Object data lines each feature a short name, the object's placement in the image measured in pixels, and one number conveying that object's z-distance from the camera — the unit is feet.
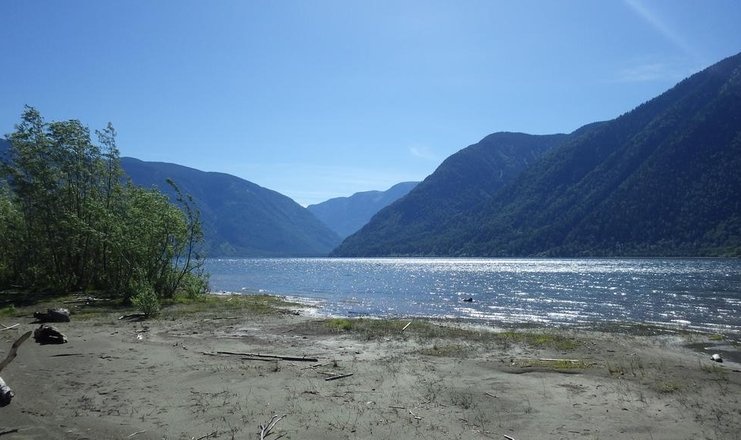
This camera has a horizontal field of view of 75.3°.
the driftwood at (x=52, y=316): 79.51
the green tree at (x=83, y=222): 116.78
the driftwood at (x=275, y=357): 54.80
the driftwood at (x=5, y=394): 35.83
